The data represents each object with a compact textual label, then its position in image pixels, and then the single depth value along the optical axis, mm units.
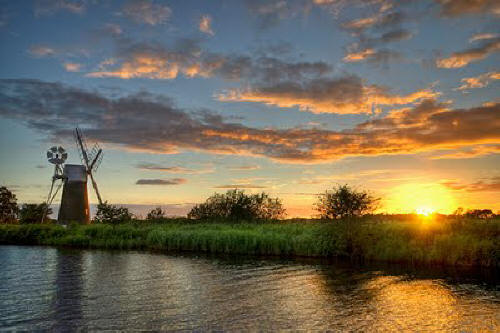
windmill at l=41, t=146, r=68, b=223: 64631
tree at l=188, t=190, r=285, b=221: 63031
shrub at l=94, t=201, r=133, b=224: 56531
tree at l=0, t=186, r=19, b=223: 86812
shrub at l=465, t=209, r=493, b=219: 33919
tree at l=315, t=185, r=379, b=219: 44250
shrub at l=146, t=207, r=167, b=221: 62438
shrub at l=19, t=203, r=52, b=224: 72944
